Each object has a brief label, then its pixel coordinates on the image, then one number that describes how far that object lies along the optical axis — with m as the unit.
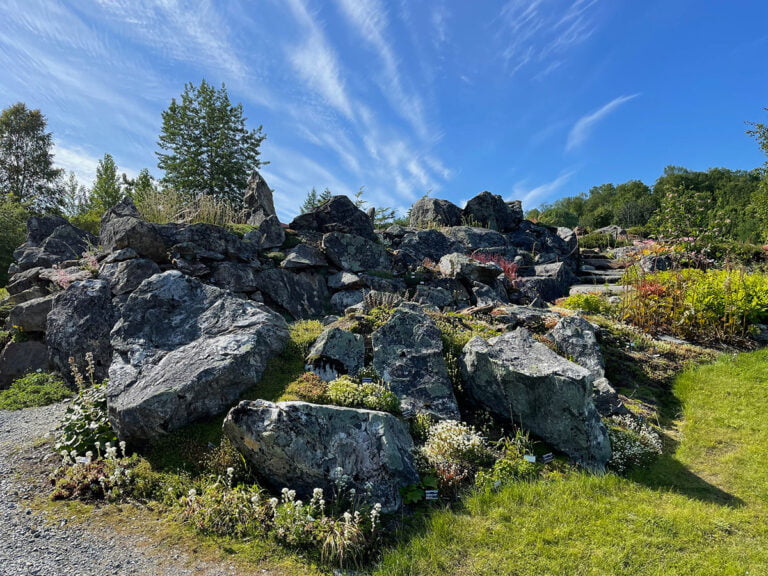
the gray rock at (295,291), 12.12
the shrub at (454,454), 4.91
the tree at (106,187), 31.00
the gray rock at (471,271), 13.46
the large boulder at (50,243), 13.64
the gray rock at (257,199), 17.22
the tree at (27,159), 39.44
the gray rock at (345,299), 12.37
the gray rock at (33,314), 10.56
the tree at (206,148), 31.20
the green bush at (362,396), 5.59
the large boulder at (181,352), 5.47
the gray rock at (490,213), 21.91
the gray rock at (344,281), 12.77
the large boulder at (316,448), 4.47
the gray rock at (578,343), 7.65
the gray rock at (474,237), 18.39
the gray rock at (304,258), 12.76
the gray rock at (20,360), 9.87
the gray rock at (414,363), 6.29
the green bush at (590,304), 11.85
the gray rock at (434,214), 21.20
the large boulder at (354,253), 13.73
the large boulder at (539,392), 5.37
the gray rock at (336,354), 6.71
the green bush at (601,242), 26.52
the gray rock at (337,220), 15.57
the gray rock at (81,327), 8.59
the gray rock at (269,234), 13.72
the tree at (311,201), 38.97
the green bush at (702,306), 9.76
